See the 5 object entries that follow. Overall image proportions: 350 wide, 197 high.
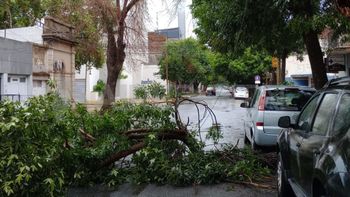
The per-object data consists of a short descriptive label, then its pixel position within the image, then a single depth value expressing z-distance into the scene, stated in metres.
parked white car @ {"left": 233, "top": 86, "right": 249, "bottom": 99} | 57.10
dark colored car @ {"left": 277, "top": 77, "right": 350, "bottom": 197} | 3.74
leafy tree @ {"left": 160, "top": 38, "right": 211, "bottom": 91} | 79.44
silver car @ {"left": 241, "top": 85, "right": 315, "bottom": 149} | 10.89
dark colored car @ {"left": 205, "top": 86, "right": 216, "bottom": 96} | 88.12
